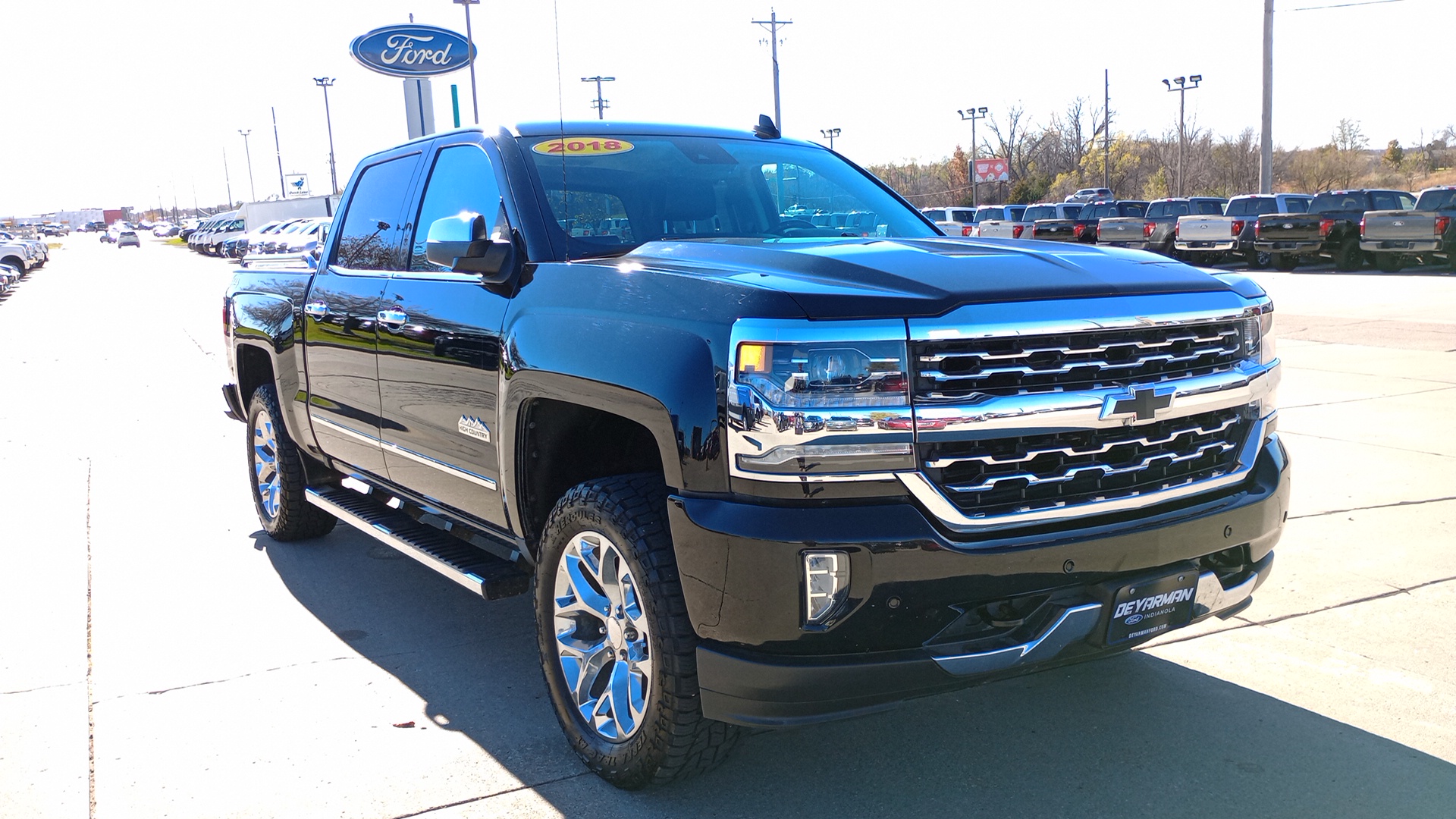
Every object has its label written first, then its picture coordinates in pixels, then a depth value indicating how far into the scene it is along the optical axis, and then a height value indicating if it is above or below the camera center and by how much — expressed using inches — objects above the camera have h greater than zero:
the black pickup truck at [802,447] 107.7 -22.7
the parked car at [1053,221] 1237.1 -8.3
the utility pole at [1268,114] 1154.0 +85.5
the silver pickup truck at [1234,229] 1083.9 -22.7
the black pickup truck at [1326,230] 1012.5 -26.4
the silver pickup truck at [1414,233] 936.3 -30.8
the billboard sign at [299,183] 3213.6 +189.8
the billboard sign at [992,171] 2549.2 +97.1
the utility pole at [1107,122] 2910.9 +218.6
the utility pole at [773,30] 1871.3 +314.2
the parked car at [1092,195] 2068.2 +27.6
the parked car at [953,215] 1432.1 +4.2
